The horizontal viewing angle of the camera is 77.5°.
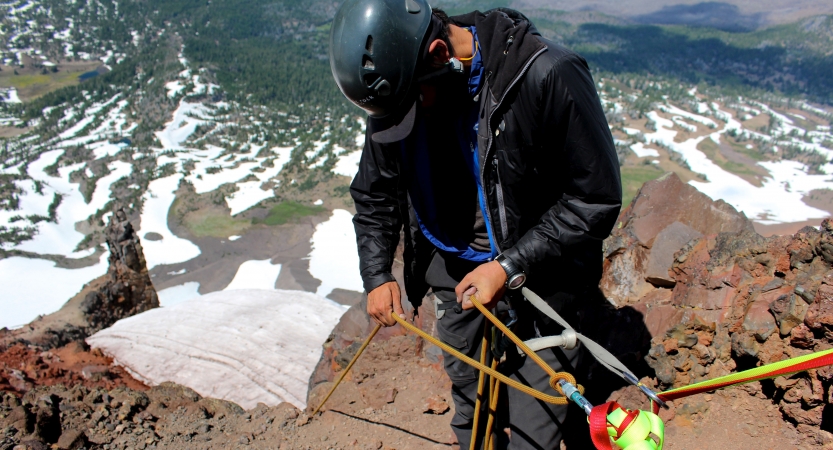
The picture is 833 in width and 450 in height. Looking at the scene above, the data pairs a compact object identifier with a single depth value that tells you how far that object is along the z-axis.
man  2.38
